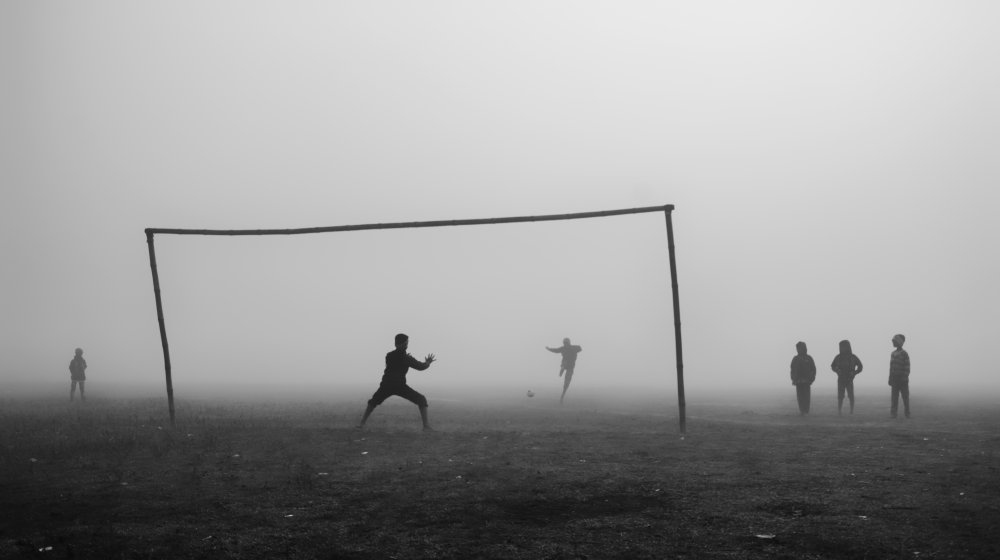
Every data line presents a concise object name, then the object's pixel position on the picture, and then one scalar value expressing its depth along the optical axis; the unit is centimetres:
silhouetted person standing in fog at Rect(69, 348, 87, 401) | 2630
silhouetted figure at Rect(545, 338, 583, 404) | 2655
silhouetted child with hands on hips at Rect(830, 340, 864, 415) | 1950
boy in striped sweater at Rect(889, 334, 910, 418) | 1816
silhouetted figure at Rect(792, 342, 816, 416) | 1989
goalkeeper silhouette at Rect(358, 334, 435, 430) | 1465
